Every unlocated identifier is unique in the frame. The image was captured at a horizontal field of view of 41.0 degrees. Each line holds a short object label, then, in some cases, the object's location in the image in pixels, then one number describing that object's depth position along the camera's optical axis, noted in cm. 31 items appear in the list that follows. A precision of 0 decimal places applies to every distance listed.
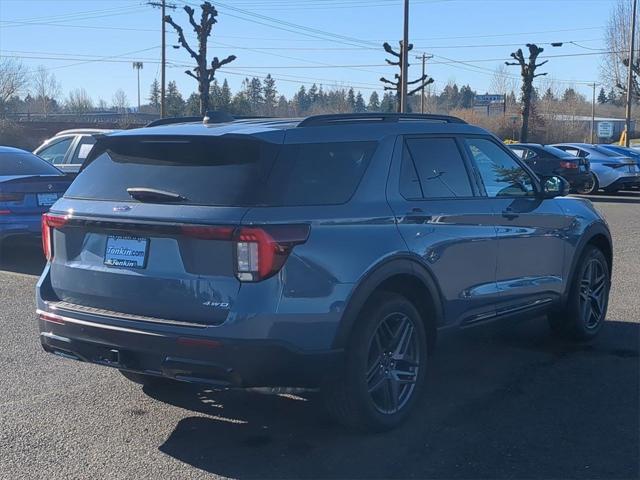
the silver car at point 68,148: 1605
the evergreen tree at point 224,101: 4972
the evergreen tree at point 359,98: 11466
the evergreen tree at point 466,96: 13380
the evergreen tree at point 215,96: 5124
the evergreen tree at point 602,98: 16834
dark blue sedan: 1078
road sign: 7212
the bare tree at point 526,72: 3878
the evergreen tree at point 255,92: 10150
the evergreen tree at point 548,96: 9807
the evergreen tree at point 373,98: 11758
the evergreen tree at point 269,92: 10755
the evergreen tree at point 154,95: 10841
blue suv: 440
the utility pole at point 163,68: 4841
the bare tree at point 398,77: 3236
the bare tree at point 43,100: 10738
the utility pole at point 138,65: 9444
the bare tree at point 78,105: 10245
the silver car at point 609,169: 2428
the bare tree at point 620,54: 5544
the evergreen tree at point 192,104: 6115
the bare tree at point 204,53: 3183
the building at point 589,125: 7269
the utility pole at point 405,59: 2969
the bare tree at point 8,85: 7044
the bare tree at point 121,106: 11178
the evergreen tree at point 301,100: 11611
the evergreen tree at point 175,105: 6675
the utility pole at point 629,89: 4359
